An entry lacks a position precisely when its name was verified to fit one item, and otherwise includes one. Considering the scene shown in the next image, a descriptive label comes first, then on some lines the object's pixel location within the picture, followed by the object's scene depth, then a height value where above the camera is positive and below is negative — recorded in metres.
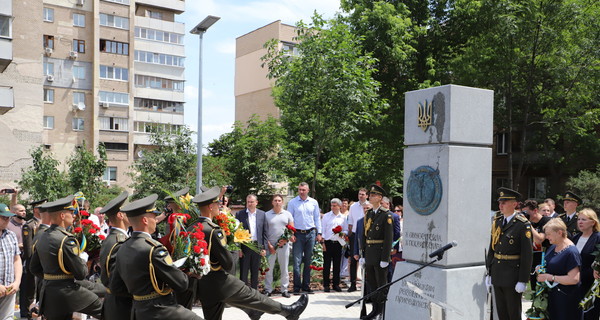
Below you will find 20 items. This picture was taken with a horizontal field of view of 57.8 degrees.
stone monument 7.77 -0.61
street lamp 15.44 +2.55
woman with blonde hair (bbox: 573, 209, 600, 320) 7.65 -1.24
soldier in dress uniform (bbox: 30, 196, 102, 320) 6.68 -1.53
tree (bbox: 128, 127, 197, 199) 20.56 -0.51
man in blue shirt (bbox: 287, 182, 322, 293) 12.10 -1.67
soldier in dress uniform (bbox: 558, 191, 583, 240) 10.31 -0.97
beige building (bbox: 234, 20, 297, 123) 57.78 +9.17
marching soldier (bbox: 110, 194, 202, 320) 5.29 -1.19
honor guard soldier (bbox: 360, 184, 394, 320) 9.45 -1.47
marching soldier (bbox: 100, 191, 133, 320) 6.04 -1.23
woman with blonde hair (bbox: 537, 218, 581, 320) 7.15 -1.52
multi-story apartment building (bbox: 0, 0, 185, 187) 35.44 +6.21
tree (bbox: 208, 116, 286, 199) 30.28 -0.26
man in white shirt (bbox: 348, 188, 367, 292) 12.52 -1.47
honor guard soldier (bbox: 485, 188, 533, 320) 7.49 -1.43
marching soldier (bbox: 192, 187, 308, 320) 6.85 -1.68
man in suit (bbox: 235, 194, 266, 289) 11.15 -1.71
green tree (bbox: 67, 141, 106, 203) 24.64 -1.06
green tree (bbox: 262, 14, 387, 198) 15.71 +2.13
